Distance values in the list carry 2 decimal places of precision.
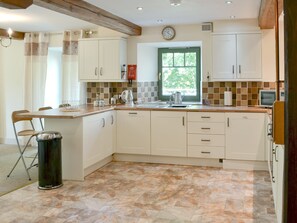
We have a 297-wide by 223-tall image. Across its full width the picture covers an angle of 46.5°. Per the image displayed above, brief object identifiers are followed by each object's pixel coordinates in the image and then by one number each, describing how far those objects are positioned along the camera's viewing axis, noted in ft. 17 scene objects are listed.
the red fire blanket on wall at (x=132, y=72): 20.31
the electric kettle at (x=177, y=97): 20.22
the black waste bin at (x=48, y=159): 13.65
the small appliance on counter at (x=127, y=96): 20.22
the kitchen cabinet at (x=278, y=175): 8.91
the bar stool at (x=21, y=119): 15.20
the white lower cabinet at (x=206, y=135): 17.03
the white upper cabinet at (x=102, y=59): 19.74
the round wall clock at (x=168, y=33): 19.51
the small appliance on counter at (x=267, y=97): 17.42
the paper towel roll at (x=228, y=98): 18.66
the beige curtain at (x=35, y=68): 22.36
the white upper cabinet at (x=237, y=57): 17.94
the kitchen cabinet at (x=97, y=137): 15.17
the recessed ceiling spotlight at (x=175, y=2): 13.68
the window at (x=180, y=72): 21.34
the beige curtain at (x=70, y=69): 21.44
